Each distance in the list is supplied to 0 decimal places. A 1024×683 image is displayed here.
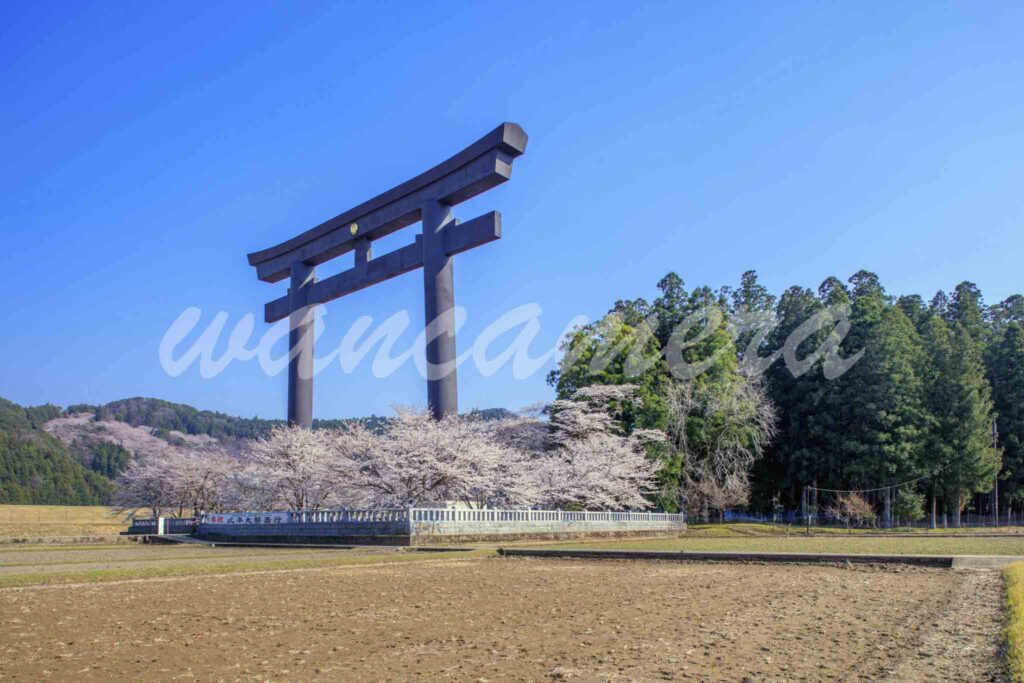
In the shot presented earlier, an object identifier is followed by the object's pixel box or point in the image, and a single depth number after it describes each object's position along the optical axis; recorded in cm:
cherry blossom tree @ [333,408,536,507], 3086
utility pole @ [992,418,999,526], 5552
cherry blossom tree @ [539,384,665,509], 4062
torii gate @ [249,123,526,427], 2898
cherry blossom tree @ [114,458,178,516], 4956
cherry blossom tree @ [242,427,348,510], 3881
